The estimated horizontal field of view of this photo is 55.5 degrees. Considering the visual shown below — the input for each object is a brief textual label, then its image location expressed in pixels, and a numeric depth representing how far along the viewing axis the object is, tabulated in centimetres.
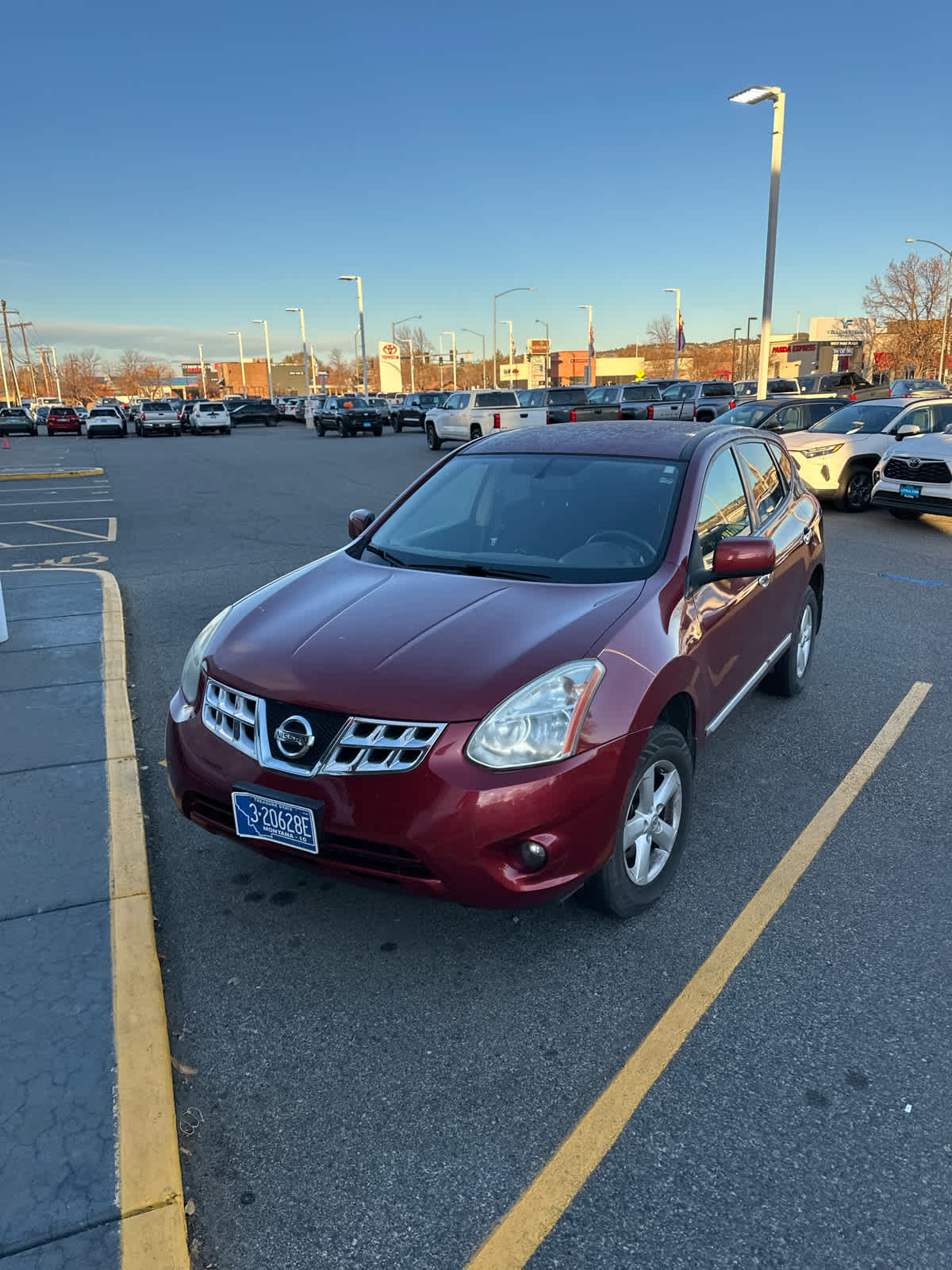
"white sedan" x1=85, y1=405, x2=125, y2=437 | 4403
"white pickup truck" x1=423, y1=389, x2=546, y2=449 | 2672
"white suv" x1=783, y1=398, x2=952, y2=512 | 1380
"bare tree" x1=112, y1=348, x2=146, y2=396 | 14756
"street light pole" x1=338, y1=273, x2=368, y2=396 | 5791
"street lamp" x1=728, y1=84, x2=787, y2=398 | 1897
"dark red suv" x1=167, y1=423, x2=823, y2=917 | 270
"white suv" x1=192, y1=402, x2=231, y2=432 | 4625
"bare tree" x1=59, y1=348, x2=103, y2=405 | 14012
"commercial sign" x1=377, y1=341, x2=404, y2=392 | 9319
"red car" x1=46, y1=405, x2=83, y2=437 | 4850
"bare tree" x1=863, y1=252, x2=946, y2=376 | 5453
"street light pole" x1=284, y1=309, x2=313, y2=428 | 5432
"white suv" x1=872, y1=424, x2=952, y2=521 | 1174
